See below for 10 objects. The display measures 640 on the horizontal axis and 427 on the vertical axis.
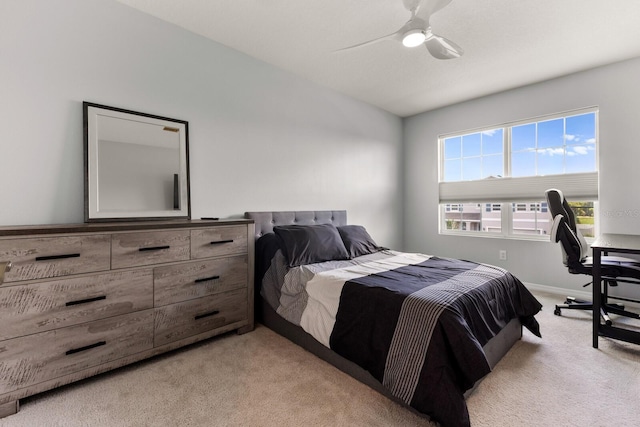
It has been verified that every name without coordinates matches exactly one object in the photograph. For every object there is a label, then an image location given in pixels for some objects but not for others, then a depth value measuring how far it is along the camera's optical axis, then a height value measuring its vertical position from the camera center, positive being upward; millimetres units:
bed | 1395 -620
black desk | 2074 -658
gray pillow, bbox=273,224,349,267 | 2496 -285
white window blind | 3330 +303
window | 3371 +496
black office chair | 2430 -400
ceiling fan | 1880 +1274
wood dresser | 1497 -511
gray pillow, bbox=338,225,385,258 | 2990 -313
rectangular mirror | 2068 +380
